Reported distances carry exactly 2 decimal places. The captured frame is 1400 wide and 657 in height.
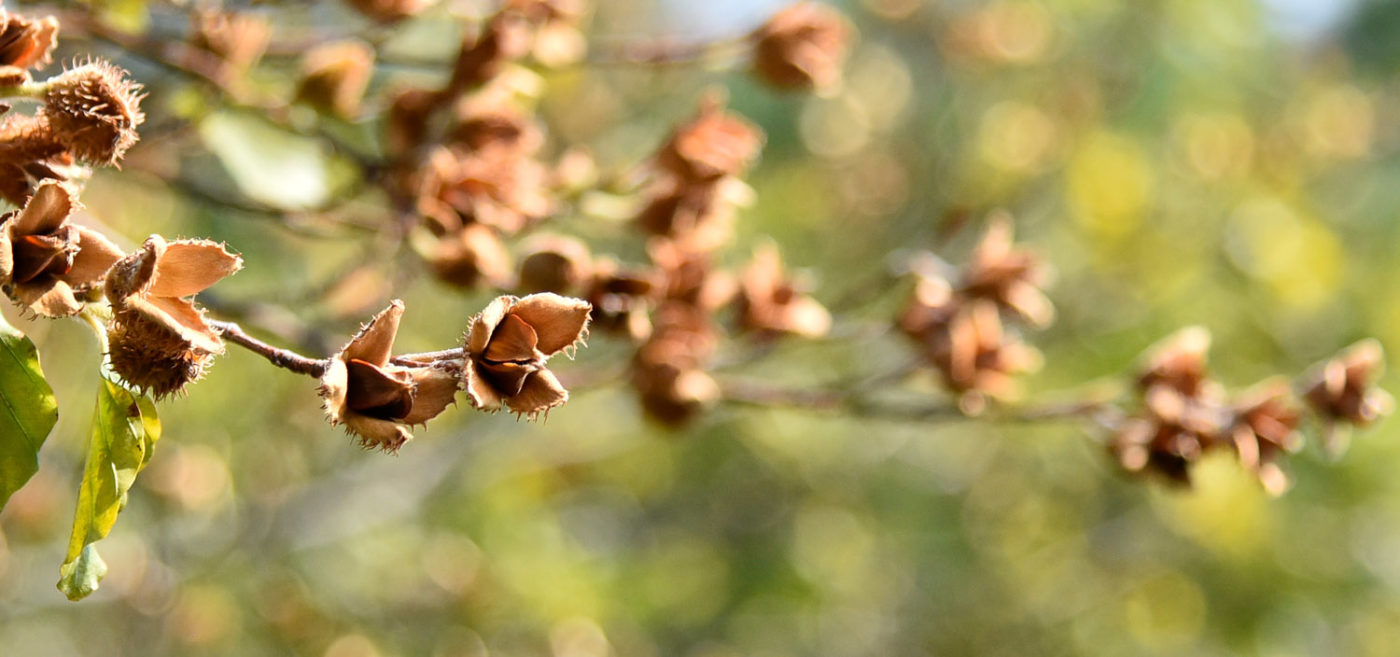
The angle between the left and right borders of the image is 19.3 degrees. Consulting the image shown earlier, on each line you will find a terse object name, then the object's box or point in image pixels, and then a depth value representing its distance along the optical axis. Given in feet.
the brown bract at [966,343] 3.67
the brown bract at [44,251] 2.81
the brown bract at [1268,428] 3.49
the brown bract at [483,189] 3.47
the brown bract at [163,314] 2.81
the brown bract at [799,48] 4.01
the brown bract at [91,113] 2.96
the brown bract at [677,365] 3.54
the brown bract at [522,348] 2.85
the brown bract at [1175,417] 3.52
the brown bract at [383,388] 2.83
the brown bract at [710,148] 3.61
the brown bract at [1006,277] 3.76
